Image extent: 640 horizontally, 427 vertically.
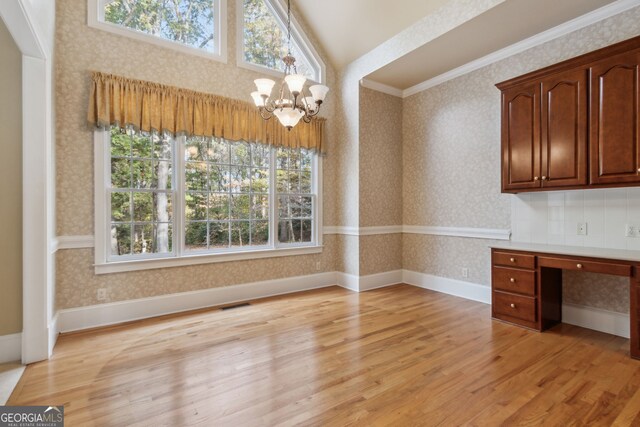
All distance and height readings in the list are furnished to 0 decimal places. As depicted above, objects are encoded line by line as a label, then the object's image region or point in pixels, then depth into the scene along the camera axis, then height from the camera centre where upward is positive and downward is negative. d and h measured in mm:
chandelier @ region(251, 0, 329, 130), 2662 +1050
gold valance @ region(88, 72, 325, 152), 3270 +1191
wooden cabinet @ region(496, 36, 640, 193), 2668 +854
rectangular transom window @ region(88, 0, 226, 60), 3436 +2272
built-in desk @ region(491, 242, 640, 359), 2596 -644
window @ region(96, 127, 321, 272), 3486 +181
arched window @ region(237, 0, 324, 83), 4289 +2508
